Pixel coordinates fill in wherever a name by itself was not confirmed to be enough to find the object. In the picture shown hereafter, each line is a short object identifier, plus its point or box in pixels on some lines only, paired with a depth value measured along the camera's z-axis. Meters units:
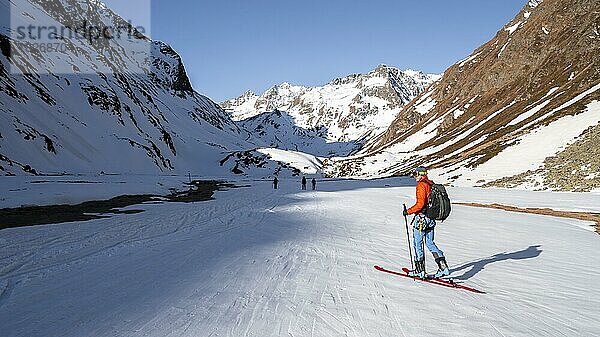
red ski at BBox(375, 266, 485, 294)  8.48
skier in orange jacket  8.76
